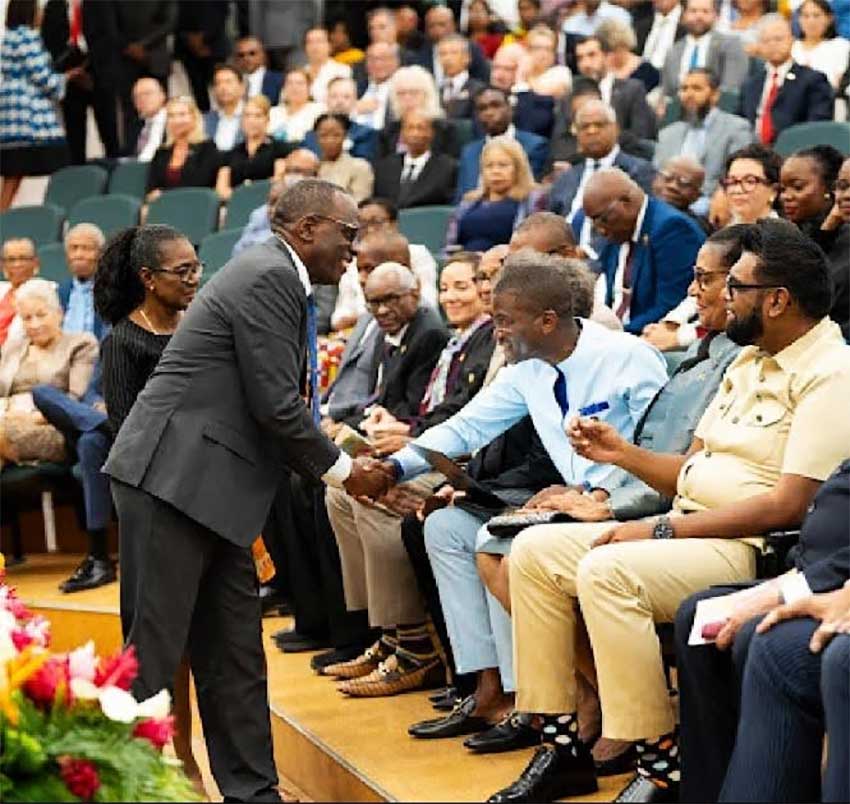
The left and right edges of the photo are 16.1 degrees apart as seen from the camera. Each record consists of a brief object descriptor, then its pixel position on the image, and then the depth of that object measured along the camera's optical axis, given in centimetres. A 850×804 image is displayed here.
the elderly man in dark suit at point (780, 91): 1322
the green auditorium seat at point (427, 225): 1327
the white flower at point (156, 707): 446
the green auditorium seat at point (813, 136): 1197
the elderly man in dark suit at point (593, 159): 1183
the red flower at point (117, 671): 448
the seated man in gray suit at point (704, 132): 1278
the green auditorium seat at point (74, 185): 1736
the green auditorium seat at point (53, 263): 1443
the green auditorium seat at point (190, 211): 1525
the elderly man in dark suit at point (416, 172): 1441
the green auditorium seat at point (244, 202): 1499
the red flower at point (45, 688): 435
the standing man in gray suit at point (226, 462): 635
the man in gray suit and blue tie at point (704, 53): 1531
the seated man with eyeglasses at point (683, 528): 597
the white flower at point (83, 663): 444
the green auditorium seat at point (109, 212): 1559
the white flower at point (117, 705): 434
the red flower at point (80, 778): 411
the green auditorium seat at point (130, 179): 1711
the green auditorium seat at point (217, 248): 1392
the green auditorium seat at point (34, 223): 1627
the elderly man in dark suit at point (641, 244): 940
